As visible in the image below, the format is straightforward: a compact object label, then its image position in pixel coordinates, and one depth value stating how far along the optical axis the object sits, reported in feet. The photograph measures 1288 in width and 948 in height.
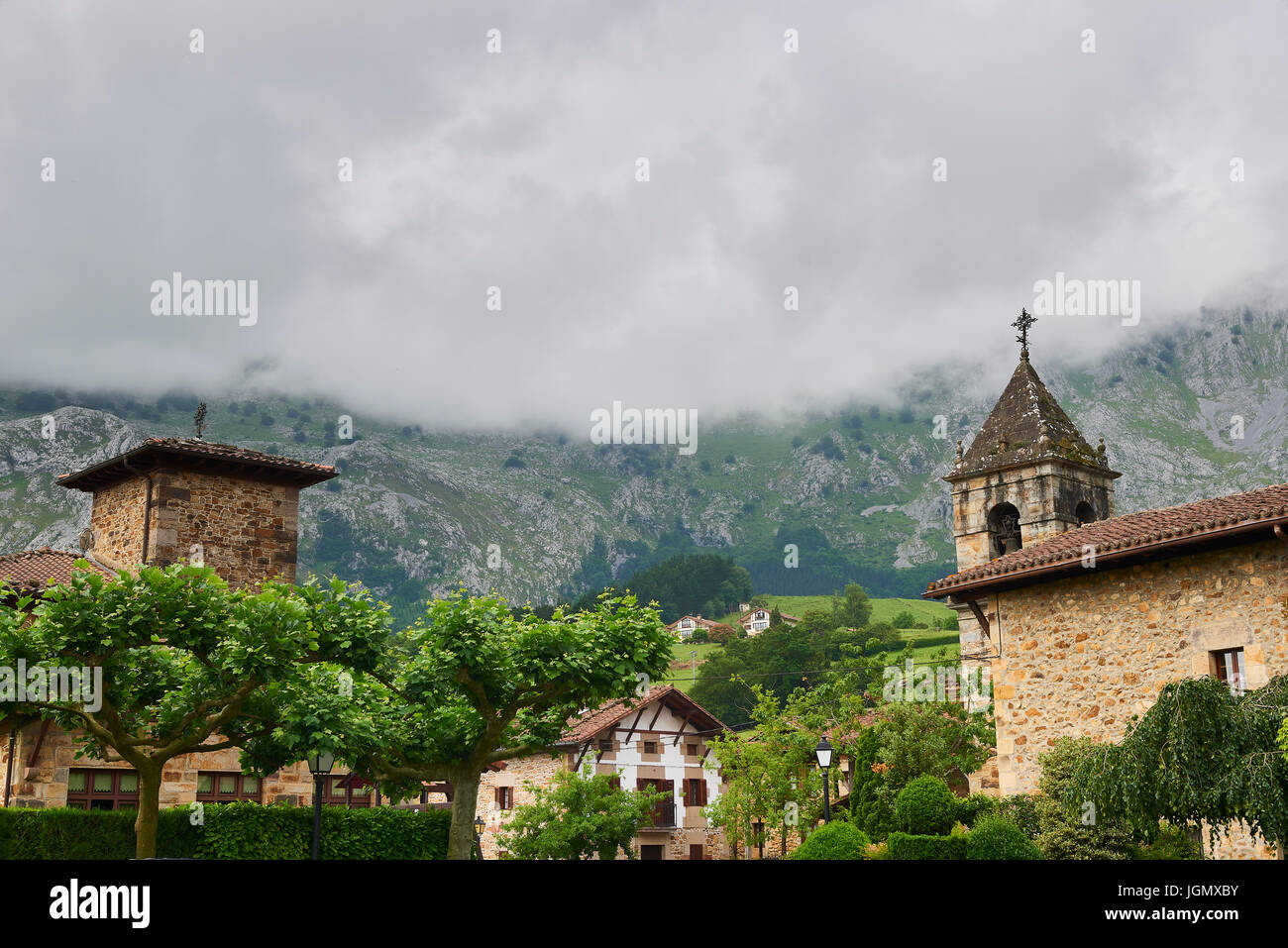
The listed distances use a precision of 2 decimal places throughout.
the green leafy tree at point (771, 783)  126.11
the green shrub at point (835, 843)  69.10
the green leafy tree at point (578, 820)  107.86
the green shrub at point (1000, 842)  57.31
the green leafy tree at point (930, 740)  100.83
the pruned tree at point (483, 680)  67.87
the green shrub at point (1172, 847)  56.65
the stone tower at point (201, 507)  89.61
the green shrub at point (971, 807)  76.21
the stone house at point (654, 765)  144.46
